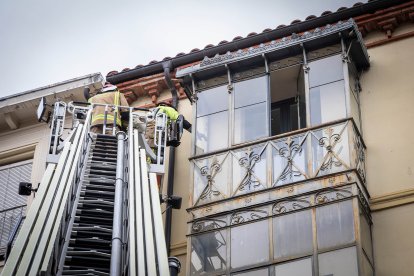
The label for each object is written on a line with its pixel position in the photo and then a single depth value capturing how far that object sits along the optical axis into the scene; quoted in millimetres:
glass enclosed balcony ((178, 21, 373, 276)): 14289
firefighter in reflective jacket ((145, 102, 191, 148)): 17094
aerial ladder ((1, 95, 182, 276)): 9953
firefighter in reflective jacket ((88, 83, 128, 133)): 17688
